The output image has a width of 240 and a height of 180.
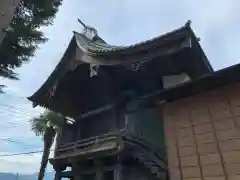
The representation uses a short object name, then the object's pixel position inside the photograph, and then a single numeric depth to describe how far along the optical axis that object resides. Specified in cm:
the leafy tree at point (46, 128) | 1192
